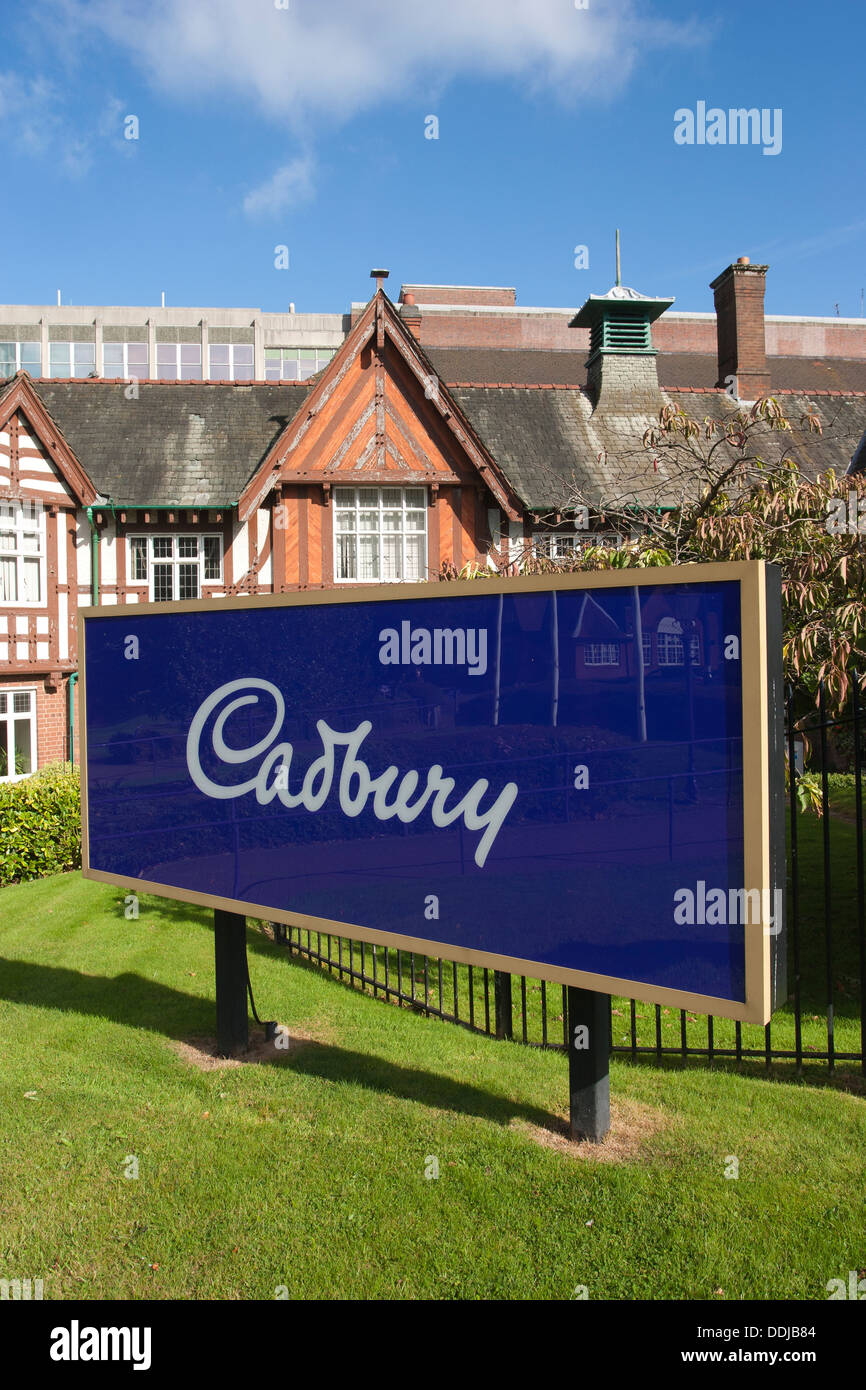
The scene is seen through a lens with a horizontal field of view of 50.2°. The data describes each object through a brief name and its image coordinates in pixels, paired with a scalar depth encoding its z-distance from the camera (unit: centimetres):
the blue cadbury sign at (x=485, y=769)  409
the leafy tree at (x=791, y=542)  785
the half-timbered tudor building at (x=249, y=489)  1964
